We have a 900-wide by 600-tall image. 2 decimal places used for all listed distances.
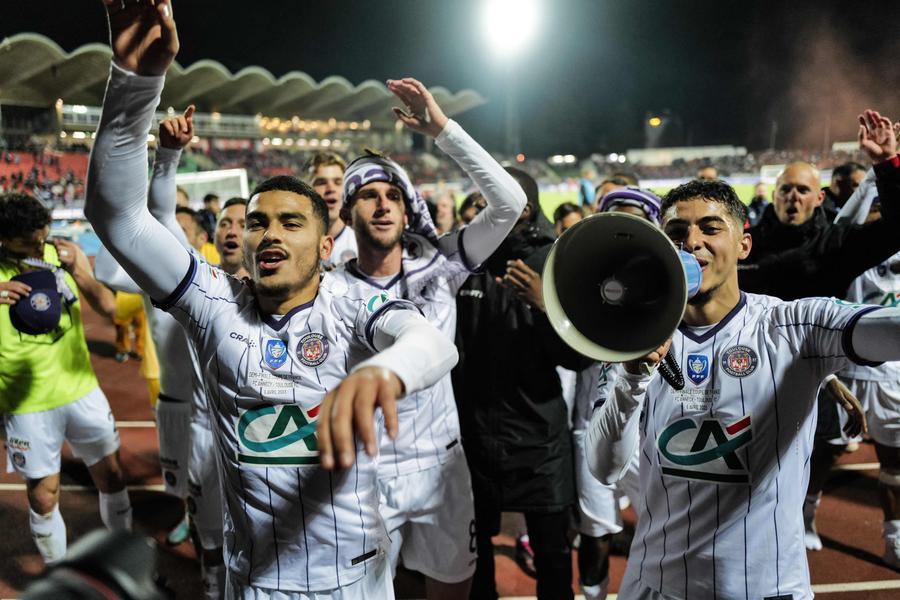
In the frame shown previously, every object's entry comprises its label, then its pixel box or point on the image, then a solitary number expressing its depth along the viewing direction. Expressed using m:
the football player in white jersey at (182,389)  2.67
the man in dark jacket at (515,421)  3.09
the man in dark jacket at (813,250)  3.39
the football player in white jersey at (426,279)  2.78
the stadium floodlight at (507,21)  25.25
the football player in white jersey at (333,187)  4.51
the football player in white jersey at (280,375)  1.93
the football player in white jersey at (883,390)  3.93
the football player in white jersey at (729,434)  1.86
